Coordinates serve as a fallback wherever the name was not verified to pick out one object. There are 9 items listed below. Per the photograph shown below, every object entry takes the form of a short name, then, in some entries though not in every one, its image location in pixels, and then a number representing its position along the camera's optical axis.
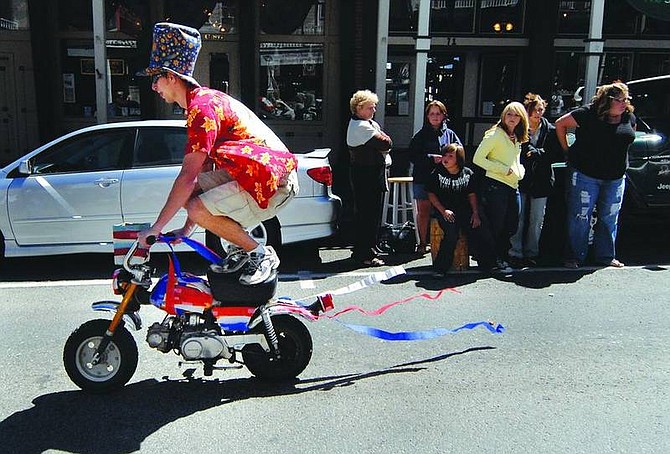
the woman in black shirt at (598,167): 6.93
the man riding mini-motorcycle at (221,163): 3.76
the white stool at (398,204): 8.10
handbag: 7.82
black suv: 7.77
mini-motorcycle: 3.95
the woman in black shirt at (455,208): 6.80
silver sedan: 6.79
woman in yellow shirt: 6.80
